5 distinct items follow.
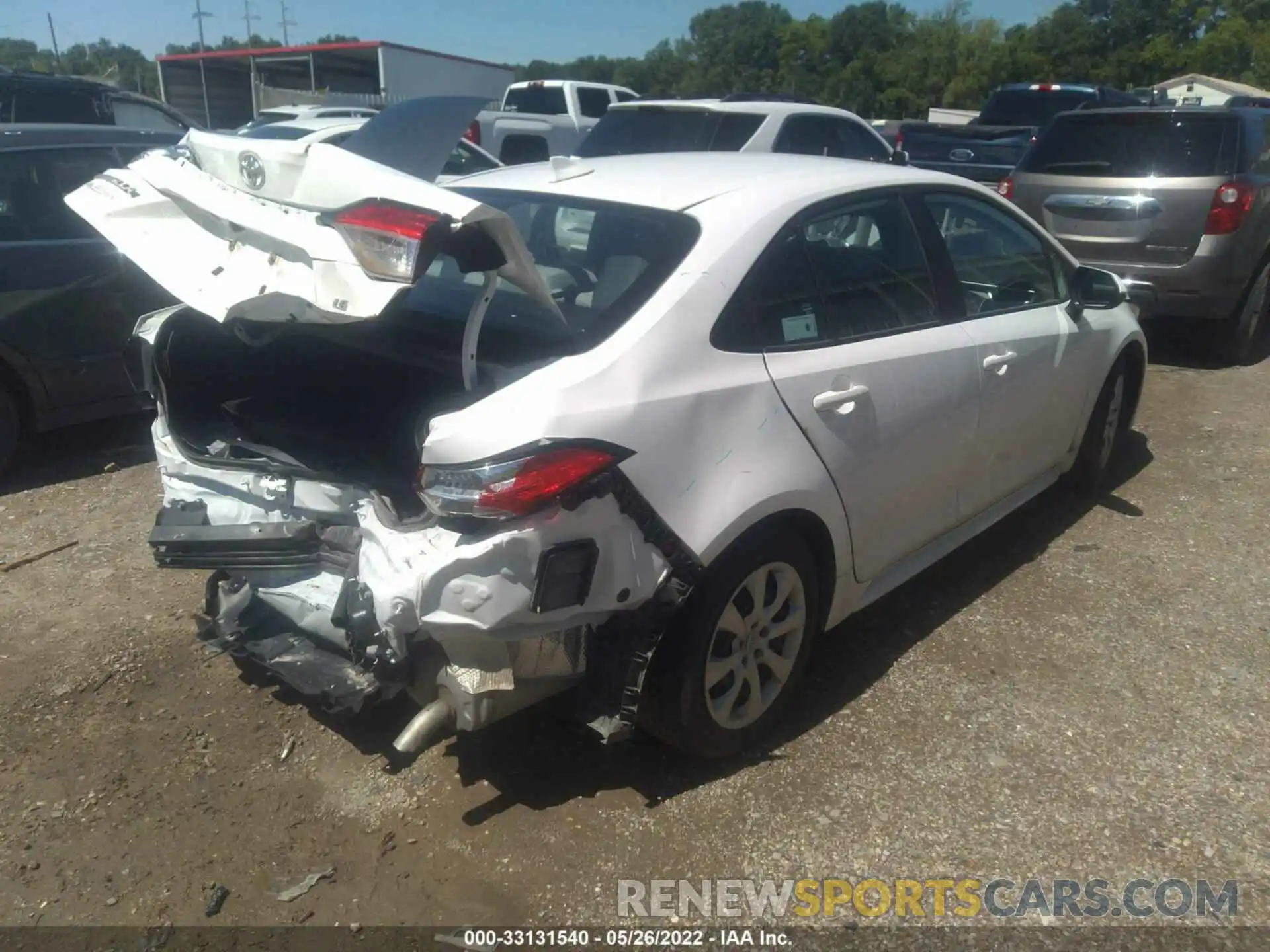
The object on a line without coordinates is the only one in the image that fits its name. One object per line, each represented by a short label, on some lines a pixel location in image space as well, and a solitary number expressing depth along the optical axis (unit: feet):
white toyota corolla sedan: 7.82
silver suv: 22.98
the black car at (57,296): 16.39
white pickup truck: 47.67
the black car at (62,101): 29.96
